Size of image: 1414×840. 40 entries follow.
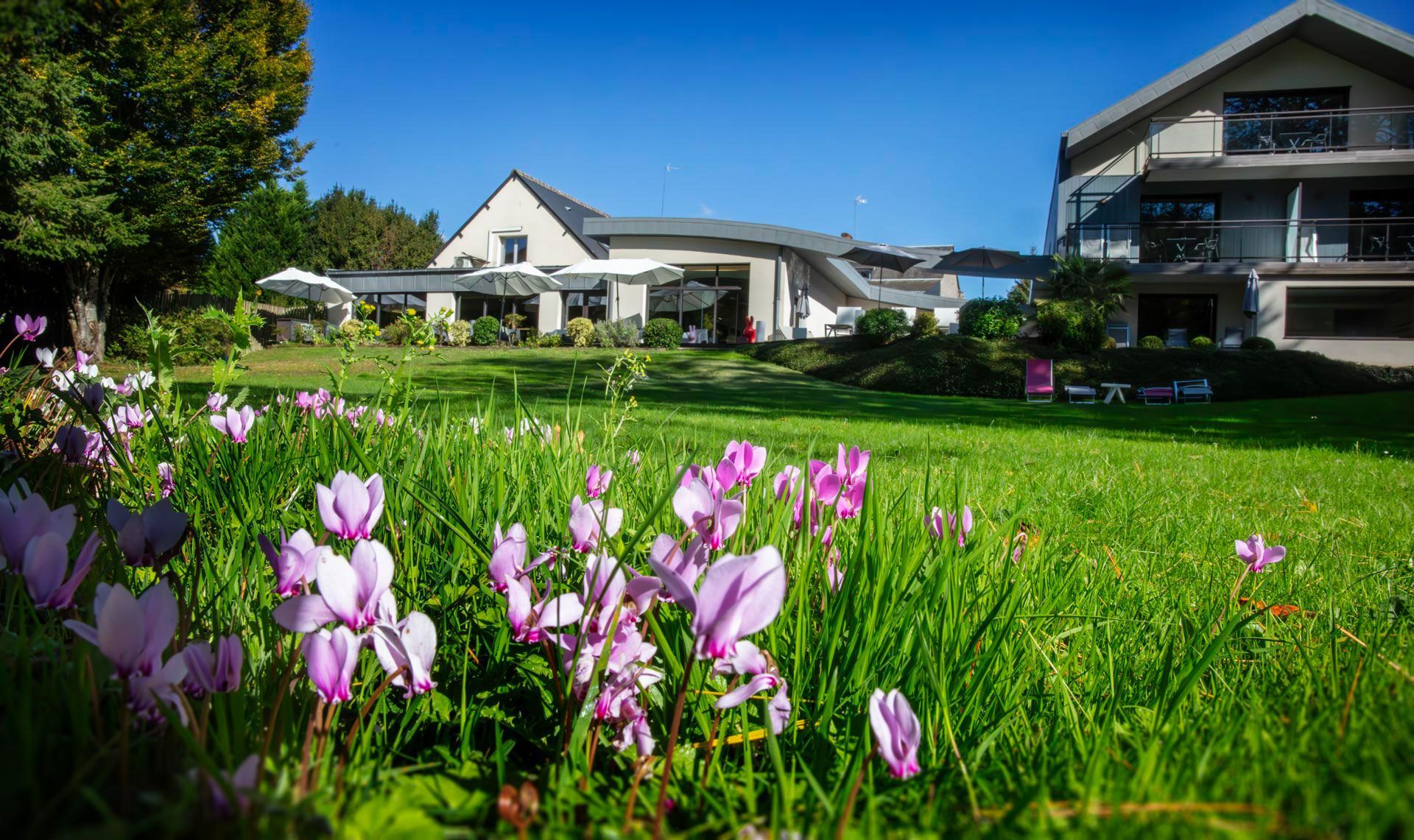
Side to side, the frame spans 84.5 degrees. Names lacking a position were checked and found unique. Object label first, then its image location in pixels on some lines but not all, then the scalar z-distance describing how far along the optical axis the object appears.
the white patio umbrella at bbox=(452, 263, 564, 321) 26.50
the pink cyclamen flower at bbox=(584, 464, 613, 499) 1.80
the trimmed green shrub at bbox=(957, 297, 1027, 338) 21.05
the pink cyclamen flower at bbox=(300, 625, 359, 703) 0.78
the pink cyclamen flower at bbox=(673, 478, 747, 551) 1.05
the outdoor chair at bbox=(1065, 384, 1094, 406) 15.76
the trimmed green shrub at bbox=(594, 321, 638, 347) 25.31
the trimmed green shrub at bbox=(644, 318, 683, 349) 25.92
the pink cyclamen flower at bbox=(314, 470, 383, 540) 1.05
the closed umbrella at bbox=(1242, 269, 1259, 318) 20.89
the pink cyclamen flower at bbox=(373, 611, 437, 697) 0.85
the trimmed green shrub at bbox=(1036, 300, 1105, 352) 19.02
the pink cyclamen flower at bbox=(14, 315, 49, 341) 2.78
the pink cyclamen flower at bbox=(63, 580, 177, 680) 0.69
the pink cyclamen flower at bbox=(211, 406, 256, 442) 2.22
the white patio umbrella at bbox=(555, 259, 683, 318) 24.80
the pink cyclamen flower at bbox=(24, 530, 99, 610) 0.81
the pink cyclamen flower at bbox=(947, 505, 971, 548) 1.52
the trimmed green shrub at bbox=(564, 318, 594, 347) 25.91
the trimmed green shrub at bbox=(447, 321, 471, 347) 26.75
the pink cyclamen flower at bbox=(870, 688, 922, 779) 0.77
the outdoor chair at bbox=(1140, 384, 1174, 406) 15.68
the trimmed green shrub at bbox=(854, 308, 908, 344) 22.66
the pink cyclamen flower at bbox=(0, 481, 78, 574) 0.87
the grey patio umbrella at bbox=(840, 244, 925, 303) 25.31
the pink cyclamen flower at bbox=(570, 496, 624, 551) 1.15
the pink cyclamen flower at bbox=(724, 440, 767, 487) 1.61
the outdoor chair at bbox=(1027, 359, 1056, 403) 16.06
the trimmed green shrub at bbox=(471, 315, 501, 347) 27.86
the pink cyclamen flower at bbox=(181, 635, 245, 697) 0.77
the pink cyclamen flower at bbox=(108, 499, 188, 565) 1.03
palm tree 20.91
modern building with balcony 21.78
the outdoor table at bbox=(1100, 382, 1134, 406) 15.95
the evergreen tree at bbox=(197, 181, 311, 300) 36.78
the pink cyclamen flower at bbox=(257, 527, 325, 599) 0.97
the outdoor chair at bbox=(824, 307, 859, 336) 30.55
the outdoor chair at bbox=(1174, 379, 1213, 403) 15.91
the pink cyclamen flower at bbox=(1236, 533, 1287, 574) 1.76
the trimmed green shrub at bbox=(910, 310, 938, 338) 23.20
